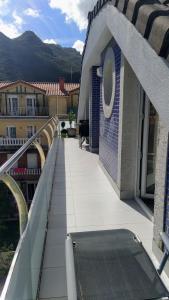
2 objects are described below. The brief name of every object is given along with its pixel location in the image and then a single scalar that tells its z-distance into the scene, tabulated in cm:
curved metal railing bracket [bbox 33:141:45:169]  319
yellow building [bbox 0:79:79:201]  2755
